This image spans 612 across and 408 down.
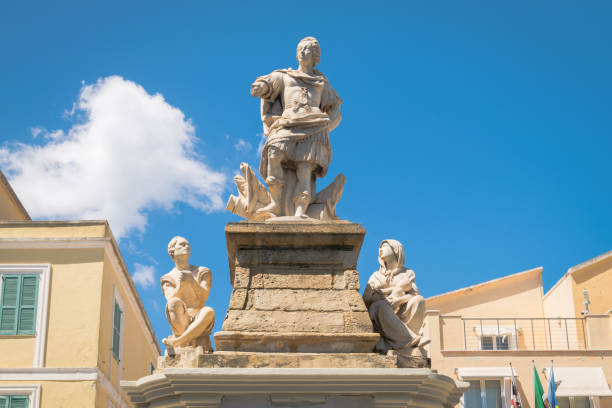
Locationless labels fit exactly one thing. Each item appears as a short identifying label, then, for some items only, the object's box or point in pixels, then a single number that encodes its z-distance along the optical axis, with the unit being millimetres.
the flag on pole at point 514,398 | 26141
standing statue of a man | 12023
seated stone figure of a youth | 11031
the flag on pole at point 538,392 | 26672
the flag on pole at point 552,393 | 26328
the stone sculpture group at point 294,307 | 10289
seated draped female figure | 11102
